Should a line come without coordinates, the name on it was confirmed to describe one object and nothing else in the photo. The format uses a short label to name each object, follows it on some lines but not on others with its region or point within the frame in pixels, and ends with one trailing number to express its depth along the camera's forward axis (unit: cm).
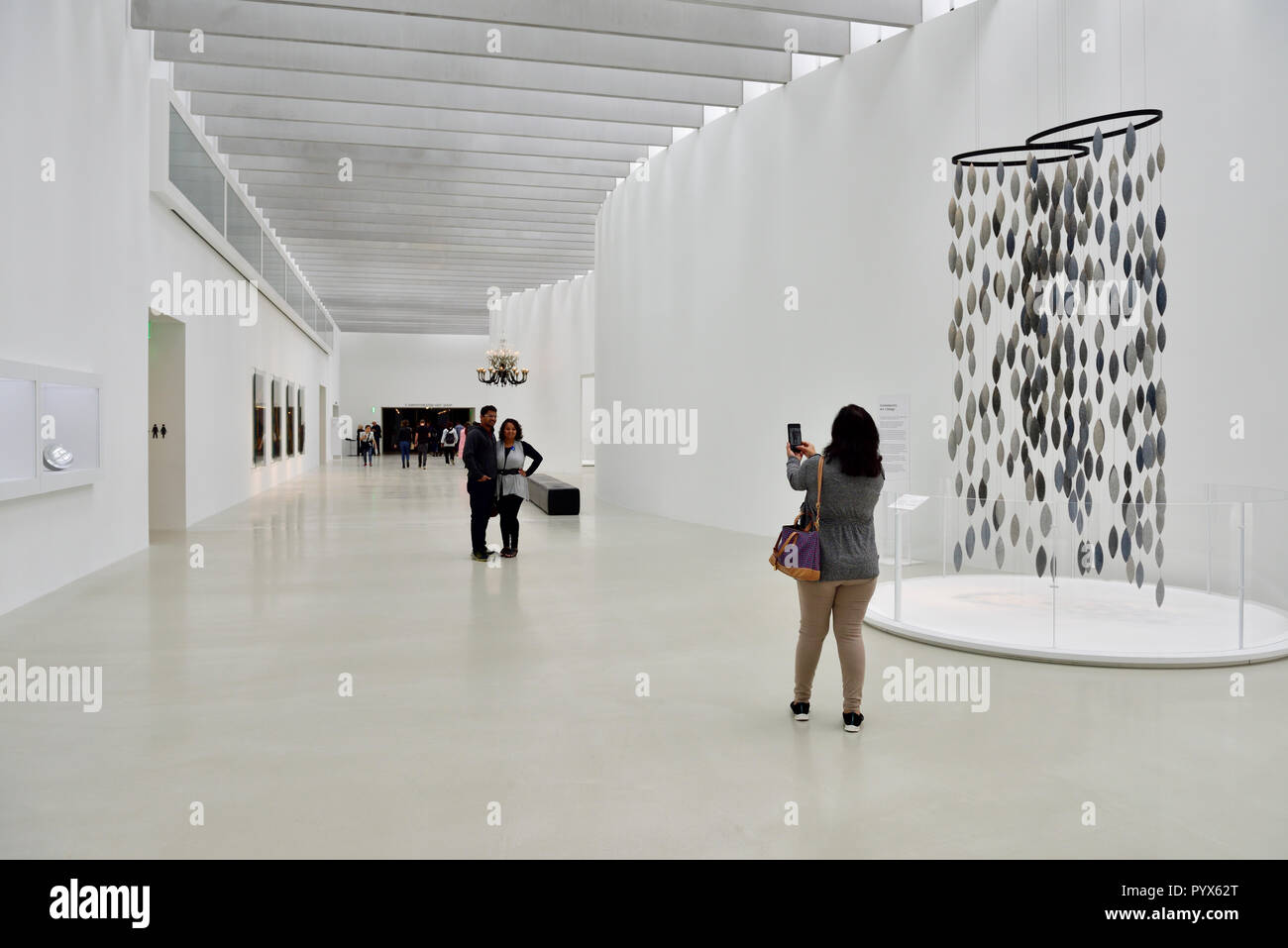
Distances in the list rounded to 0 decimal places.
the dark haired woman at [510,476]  1098
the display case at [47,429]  758
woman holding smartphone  477
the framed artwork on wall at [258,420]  1975
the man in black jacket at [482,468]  1084
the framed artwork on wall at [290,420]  2554
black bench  1658
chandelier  3081
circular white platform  609
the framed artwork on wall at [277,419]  2316
